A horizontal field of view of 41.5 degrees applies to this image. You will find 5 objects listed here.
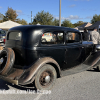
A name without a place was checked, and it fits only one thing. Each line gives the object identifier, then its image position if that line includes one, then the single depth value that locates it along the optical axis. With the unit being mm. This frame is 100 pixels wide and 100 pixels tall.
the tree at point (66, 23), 54375
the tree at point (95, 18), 57644
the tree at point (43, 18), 52062
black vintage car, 3180
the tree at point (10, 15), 50469
